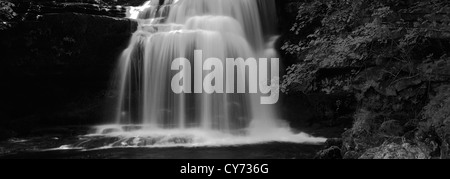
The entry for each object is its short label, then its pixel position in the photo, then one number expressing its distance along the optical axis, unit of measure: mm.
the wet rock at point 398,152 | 5594
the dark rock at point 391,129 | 6850
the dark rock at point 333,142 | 7718
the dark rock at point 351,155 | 6452
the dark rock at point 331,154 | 6948
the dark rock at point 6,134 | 11492
